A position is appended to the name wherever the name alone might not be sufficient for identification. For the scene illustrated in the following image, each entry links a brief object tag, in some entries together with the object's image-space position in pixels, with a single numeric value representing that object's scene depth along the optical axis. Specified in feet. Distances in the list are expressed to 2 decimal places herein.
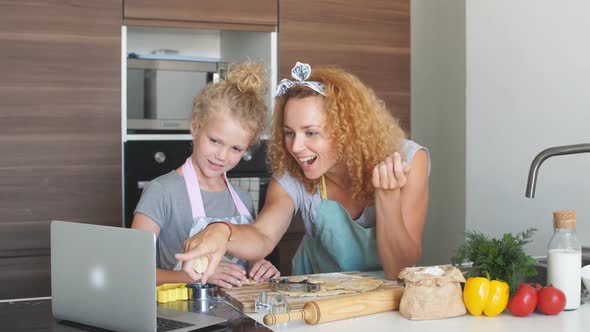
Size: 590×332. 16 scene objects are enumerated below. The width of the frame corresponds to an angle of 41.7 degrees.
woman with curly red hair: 6.72
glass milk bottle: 5.28
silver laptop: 4.39
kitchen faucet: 5.10
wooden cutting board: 5.15
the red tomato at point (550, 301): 5.07
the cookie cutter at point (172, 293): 5.36
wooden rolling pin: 4.67
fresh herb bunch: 5.23
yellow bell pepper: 5.01
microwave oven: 10.17
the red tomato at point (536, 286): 5.22
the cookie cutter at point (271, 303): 5.02
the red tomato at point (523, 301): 5.01
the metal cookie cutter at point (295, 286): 5.55
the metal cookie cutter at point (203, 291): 5.47
